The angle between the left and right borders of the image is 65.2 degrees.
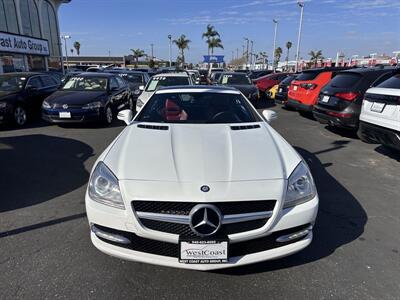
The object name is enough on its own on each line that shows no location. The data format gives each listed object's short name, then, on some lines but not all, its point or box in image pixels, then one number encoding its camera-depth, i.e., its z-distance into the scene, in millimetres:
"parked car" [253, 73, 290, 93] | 16719
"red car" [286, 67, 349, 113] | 9953
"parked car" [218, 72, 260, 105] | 12352
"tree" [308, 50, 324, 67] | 81088
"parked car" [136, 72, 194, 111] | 10127
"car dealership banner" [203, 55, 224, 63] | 55569
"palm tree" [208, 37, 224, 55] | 63750
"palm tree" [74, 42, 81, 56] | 94025
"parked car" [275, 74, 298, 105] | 12734
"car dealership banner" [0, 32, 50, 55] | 20828
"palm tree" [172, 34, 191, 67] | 67375
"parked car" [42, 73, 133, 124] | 8273
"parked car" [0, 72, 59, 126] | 8367
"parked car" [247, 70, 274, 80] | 26127
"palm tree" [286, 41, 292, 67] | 84812
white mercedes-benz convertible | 2244
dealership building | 22062
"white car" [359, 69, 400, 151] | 4964
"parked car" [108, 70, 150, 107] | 14701
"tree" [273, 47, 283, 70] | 91044
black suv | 7094
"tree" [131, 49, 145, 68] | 81562
